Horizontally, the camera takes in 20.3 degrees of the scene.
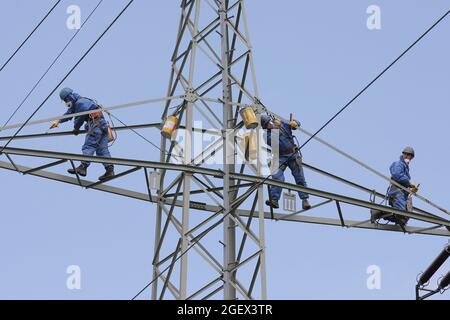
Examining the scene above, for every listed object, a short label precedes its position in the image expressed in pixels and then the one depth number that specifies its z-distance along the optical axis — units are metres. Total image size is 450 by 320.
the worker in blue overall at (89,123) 25.19
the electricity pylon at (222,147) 23.30
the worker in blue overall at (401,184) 27.63
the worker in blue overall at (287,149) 26.23
